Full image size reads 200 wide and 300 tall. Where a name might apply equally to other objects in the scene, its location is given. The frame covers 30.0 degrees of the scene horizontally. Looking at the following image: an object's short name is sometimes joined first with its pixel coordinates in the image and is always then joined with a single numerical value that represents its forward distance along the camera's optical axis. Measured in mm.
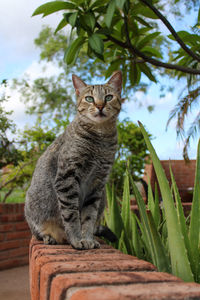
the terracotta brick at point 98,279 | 399
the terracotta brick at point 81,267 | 470
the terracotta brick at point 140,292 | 342
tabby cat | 714
